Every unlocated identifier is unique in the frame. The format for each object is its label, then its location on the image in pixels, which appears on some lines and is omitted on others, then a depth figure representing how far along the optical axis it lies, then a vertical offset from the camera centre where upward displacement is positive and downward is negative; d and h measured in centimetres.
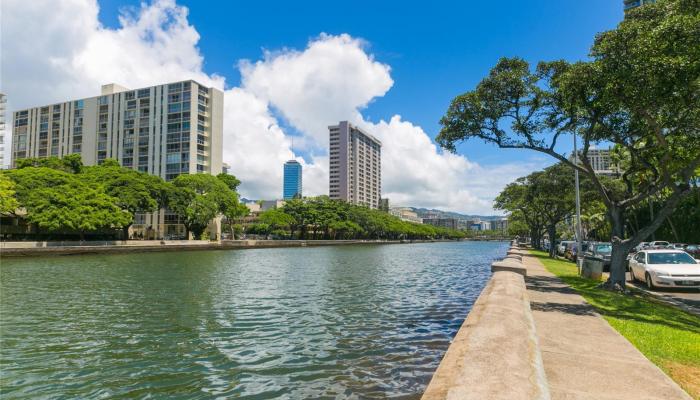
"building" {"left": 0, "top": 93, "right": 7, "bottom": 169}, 10399 +2744
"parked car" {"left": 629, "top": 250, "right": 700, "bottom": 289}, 1525 -131
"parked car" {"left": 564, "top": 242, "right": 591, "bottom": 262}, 3584 -151
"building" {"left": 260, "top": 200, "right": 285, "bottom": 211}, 16788 +1096
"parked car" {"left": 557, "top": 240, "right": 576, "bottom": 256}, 4376 -161
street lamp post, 2894 +70
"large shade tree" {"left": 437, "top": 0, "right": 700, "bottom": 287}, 1173 +422
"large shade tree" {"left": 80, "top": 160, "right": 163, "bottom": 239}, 5500 +599
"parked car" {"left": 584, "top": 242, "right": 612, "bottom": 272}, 2405 -118
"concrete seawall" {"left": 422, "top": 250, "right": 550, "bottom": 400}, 333 -115
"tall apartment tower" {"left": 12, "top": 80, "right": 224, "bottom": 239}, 9656 +2346
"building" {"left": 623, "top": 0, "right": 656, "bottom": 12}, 9438 +4813
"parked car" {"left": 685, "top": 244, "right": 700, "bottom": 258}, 3483 -147
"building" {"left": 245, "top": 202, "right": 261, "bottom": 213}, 15525 +922
